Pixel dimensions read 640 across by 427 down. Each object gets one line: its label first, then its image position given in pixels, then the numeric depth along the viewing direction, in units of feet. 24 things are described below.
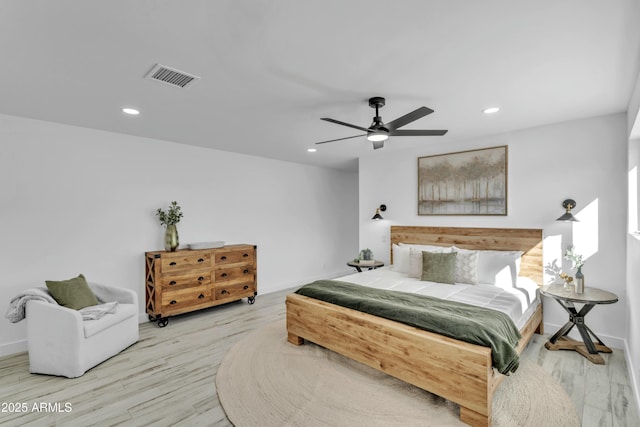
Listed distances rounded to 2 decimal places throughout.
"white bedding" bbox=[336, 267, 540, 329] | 9.35
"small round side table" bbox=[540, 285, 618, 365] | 9.44
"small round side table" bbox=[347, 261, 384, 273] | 15.76
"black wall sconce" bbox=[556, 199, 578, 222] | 10.98
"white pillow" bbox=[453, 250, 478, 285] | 11.68
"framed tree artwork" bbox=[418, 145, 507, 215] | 13.16
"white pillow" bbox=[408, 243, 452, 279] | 12.73
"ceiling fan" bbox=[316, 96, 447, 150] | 8.36
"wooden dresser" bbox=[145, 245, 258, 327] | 12.92
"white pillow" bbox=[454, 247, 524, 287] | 11.44
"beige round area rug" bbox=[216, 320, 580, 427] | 6.91
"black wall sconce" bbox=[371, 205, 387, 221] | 16.83
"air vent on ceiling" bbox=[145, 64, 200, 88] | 7.25
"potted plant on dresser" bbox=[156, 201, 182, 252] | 13.69
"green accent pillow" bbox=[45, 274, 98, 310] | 10.00
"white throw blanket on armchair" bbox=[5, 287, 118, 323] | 9.21
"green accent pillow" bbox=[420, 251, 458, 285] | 11.78
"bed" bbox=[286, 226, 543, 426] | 6.66
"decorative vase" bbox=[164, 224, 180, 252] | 13.66
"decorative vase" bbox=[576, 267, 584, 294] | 10.02
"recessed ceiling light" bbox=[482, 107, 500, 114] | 10.02
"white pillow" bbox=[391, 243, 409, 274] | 13.71
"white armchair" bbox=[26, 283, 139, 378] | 8.81
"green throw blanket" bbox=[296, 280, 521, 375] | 6.91
